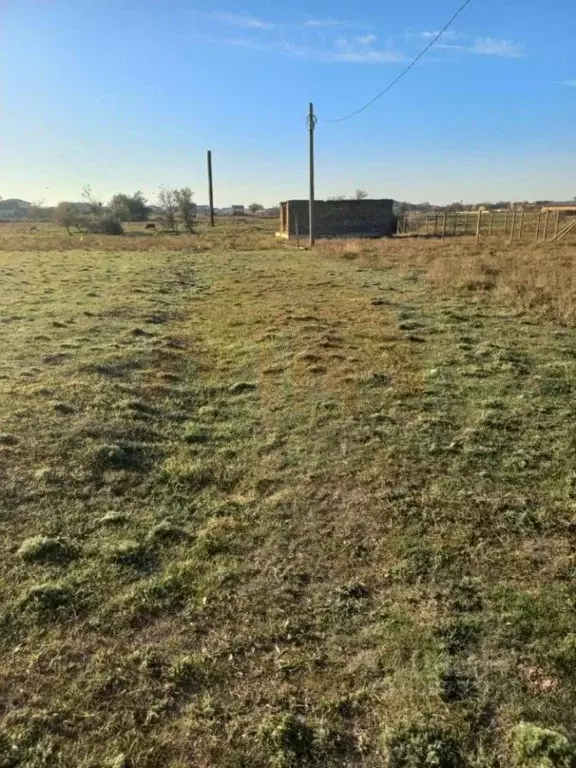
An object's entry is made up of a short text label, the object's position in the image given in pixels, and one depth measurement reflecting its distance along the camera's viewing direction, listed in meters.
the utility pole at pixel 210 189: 51.78
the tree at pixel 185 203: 55.69
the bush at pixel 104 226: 51.19
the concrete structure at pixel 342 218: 37.53
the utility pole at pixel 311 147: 28.83
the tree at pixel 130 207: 65.19
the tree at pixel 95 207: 55.59
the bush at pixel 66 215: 53.66
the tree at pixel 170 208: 56.22
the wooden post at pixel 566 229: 28.02
